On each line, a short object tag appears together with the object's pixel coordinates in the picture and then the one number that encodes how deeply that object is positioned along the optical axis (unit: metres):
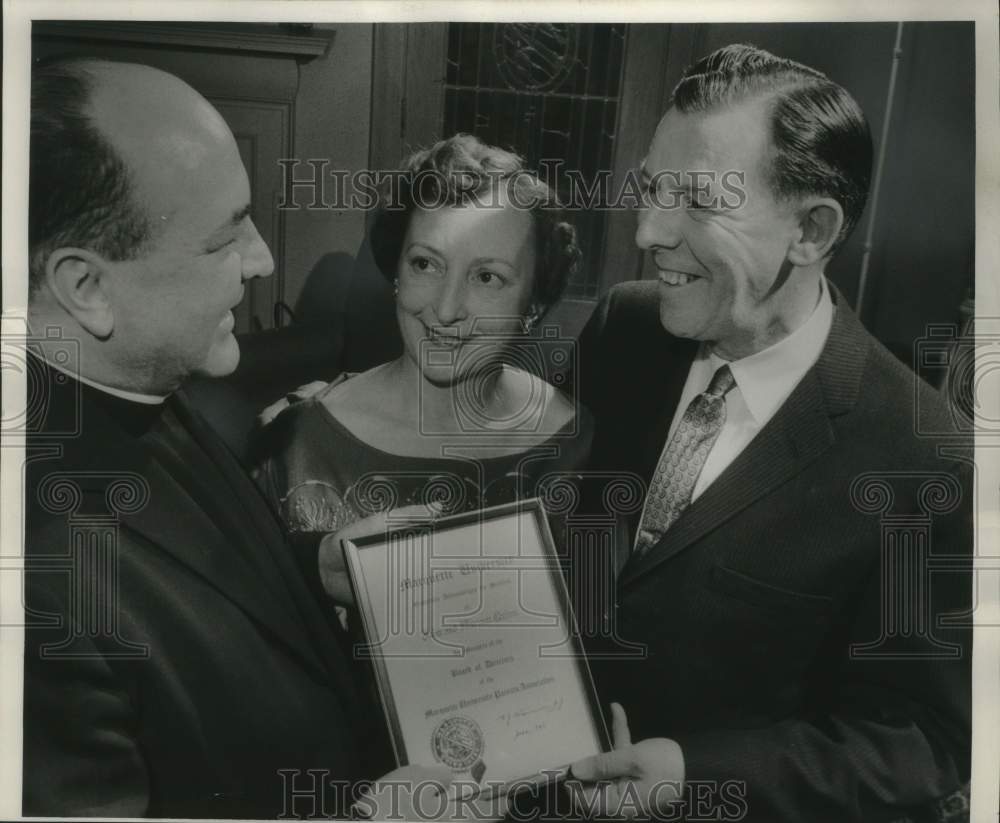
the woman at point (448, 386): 1.93
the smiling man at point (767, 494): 1.92
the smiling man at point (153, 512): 1.91
